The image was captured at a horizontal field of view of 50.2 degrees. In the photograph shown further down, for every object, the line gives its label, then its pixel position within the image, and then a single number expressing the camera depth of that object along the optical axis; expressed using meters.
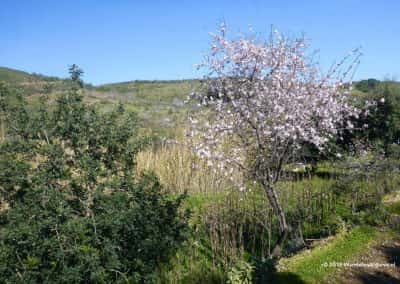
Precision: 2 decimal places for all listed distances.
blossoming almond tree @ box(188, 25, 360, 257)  5.92
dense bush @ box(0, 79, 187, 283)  4.09
